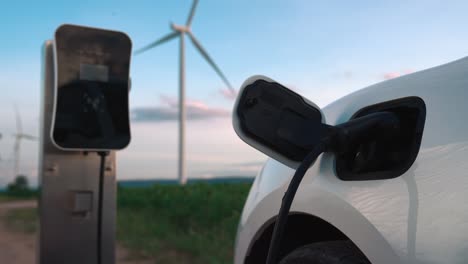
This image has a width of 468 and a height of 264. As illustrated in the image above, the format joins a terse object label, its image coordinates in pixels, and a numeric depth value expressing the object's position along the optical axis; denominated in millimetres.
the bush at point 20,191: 18812
